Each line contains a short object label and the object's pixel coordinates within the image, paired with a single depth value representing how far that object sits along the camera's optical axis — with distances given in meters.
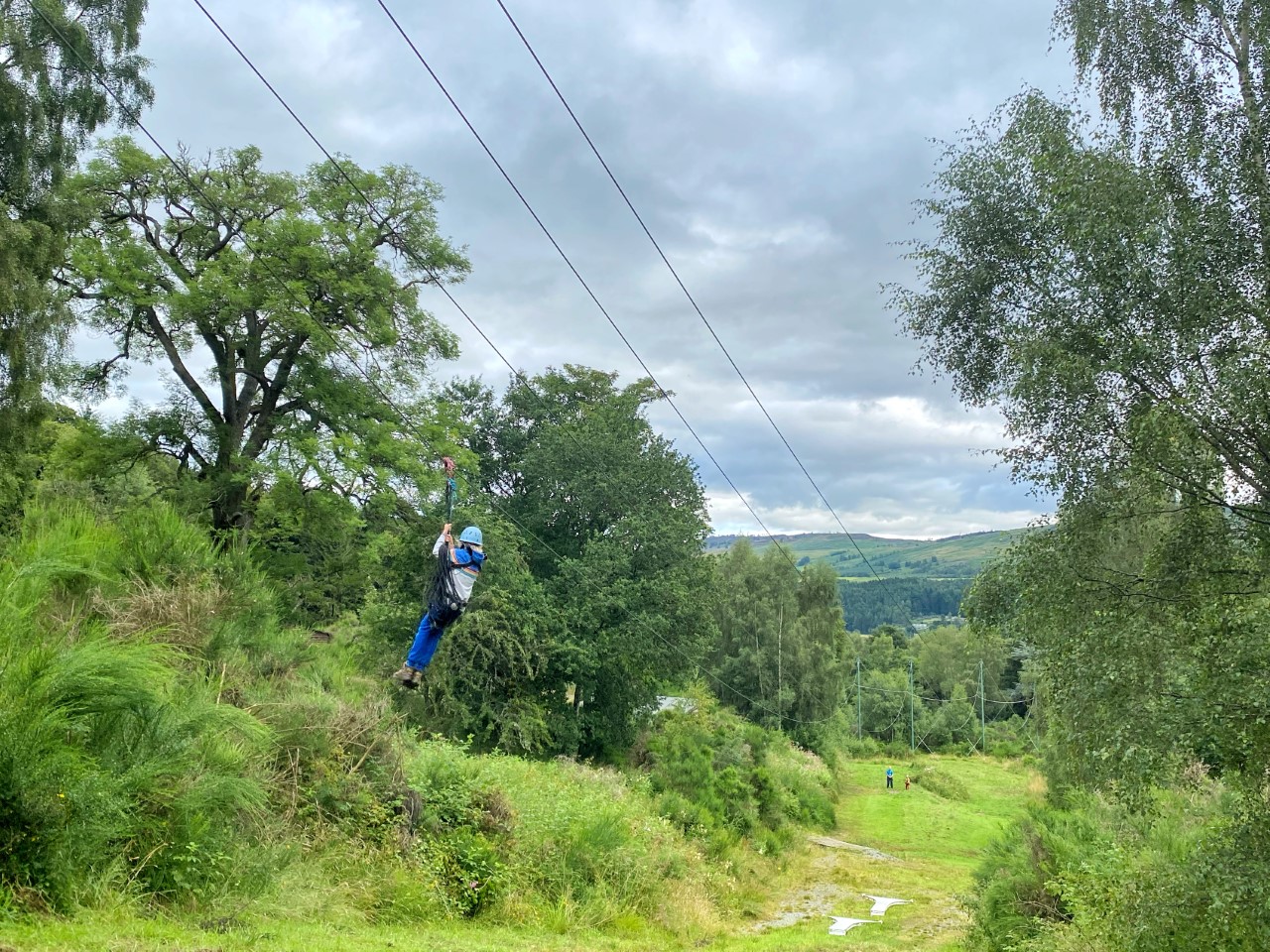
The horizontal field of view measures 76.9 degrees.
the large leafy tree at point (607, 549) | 28.98
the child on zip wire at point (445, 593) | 9.55
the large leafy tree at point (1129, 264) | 9.09
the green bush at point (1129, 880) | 8.45
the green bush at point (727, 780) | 24.56
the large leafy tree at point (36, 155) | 15.29
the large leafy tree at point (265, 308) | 21.66
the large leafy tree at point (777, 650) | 57.19
